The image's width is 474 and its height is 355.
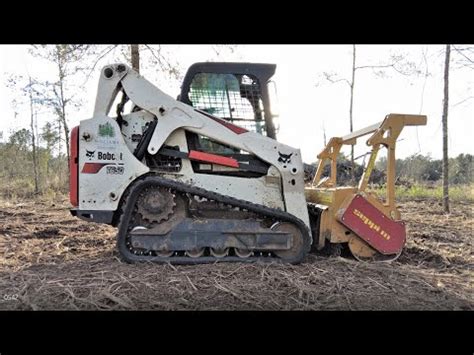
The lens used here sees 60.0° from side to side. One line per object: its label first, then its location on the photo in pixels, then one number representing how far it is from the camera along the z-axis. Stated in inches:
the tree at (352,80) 564.7
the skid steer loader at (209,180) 180.1
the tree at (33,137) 580.7
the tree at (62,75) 384.8
